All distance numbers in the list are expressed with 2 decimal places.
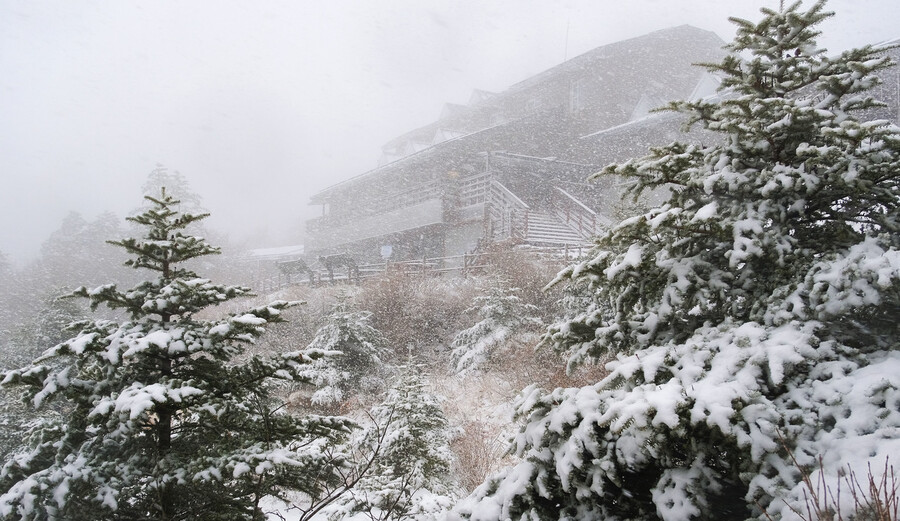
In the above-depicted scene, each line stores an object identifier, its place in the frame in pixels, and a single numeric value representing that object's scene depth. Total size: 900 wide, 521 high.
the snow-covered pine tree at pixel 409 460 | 4.95
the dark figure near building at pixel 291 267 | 21.78
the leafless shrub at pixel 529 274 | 12.23
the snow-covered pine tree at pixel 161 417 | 2.67
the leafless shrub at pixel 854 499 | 1.51
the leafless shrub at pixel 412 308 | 14.21
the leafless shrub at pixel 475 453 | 6.89
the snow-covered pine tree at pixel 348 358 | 10.80
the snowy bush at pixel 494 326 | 10.91
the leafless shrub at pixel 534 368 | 7.46
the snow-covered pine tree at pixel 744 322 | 1.94
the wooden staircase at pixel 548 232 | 18.35
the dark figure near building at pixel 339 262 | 20.39
